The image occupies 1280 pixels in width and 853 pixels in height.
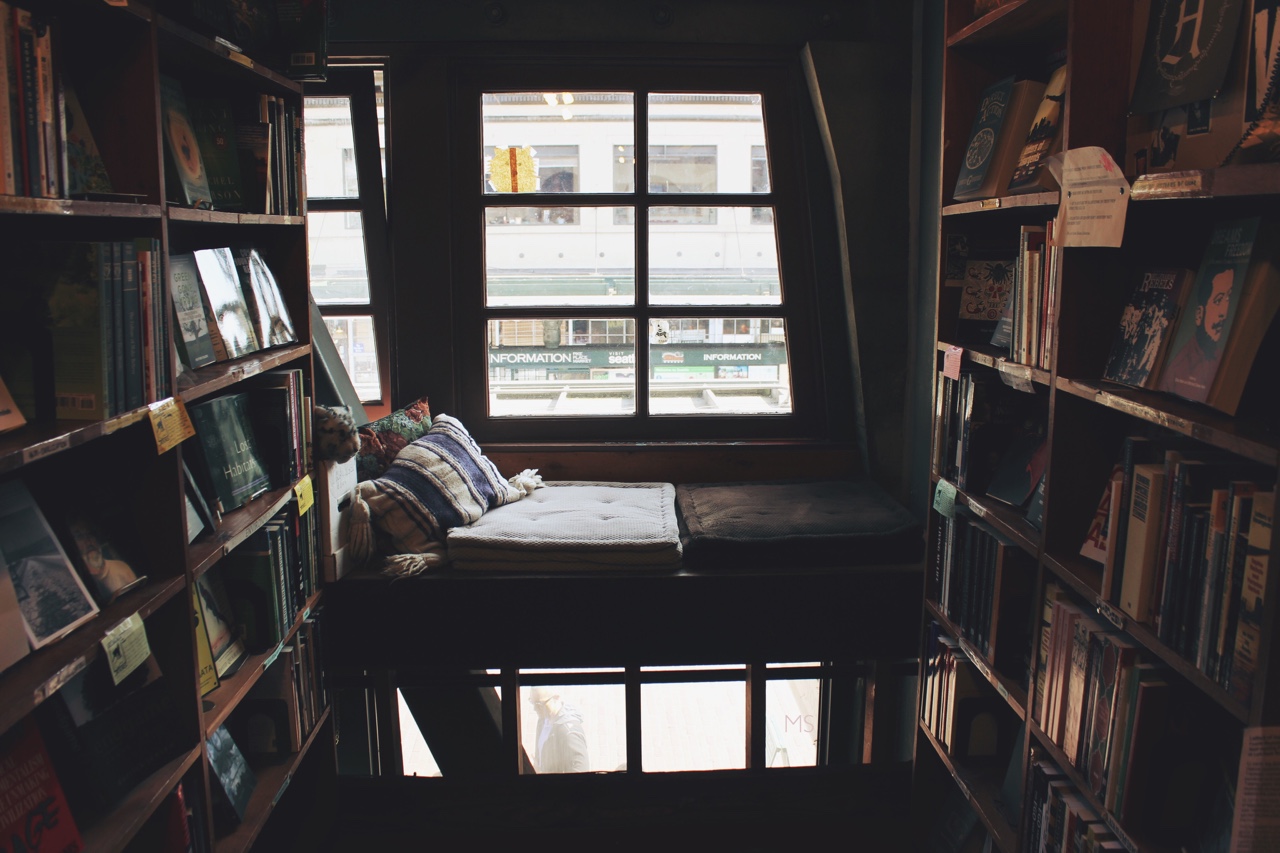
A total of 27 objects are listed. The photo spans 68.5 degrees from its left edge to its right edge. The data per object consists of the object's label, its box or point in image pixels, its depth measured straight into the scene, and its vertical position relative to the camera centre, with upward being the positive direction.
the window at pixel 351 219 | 3.38 +0.22
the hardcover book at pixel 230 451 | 2.04 -0.39
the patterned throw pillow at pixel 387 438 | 3.08 -0.52
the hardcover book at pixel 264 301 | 2.27 -0.05
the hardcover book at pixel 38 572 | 1.40 -0.45
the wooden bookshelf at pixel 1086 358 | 1.36 -0.15
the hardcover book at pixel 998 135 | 2.14 +0.35
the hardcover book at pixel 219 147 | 2.14 +0.30
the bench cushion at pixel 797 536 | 2.87 -0.76
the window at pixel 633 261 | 3.46 +0.08
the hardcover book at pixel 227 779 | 2.01 -1.09
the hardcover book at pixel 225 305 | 2.04 -0.06
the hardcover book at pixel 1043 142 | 1.98 +0.31
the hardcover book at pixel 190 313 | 1.89 -0.07
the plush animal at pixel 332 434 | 2.56 -0.42
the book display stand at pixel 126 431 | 1.41 -0.23
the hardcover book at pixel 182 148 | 1.95 +0.28
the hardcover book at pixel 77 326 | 1.49 -0.08
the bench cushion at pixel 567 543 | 2.81 -0.77
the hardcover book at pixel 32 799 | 1.33 -0.75
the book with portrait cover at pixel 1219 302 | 1.36 -0.02
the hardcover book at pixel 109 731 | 1.53 -0.77
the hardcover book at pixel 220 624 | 2.06 -0.78
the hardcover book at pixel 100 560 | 1.58 -0.48
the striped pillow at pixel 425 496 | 2.88 -0.66
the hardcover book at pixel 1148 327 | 1.58 -0.07
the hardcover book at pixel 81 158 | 1.52 +0.20
